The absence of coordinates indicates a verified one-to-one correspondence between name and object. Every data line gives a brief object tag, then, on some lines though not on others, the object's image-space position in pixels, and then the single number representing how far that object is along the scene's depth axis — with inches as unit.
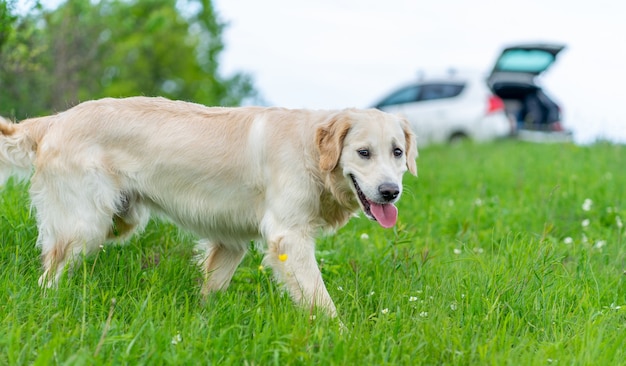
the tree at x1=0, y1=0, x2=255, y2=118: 486.0
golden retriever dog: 163.0
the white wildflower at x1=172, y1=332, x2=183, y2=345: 126.7
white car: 593.9
